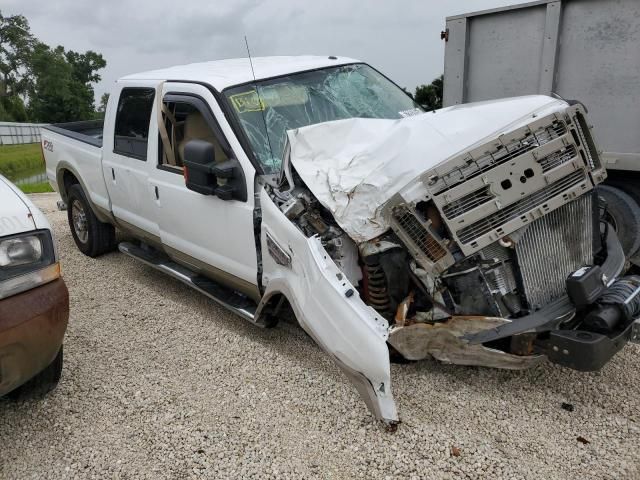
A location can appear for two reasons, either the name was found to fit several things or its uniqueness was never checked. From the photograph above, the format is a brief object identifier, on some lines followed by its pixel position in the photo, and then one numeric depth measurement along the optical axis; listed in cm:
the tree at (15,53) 6625
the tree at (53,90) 6631
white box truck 455
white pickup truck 276
